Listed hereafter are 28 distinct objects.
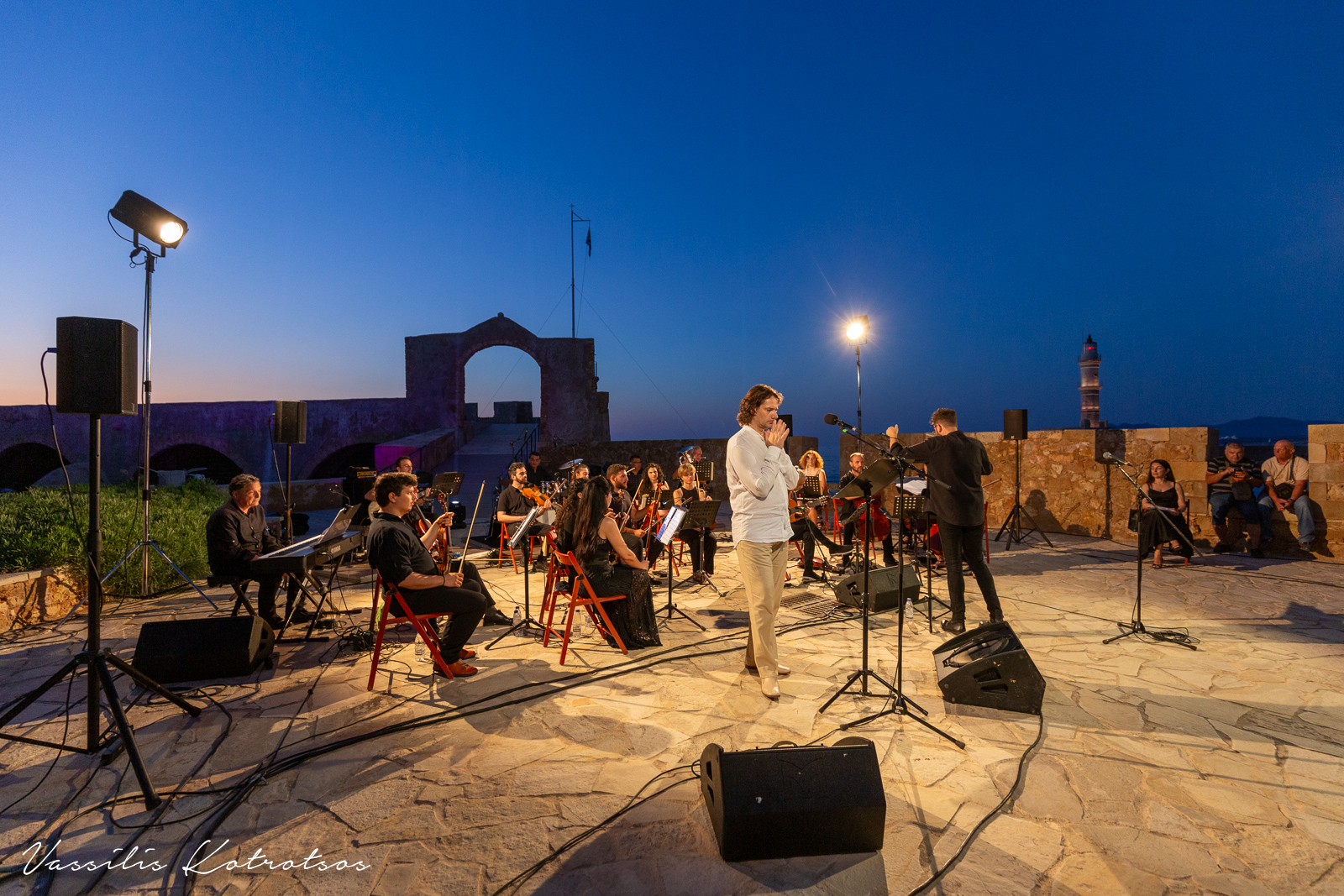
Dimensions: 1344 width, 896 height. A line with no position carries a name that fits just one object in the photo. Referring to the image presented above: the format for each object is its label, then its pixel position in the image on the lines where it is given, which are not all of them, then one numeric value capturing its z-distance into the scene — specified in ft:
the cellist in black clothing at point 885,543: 23.84
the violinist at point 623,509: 20.81
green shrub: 19.10
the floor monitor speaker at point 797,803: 7.55
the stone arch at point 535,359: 66.18
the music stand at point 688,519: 17.44
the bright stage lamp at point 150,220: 18.34
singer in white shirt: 11.85
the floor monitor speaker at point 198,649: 13.48
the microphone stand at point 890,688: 10.96
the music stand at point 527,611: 15.72
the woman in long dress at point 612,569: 15.26
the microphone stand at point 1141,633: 15.21
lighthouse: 133.11
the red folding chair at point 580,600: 14.87
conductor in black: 15.48
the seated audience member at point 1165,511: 24.49
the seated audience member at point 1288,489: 24.53
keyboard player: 15.92
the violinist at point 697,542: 23.59
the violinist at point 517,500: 24.40
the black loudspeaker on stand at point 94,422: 10.00
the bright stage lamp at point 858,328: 29.09
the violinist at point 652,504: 23.18
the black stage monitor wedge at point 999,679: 11.66
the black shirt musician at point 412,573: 13.03
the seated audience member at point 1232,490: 25.67
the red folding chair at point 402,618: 13.28
